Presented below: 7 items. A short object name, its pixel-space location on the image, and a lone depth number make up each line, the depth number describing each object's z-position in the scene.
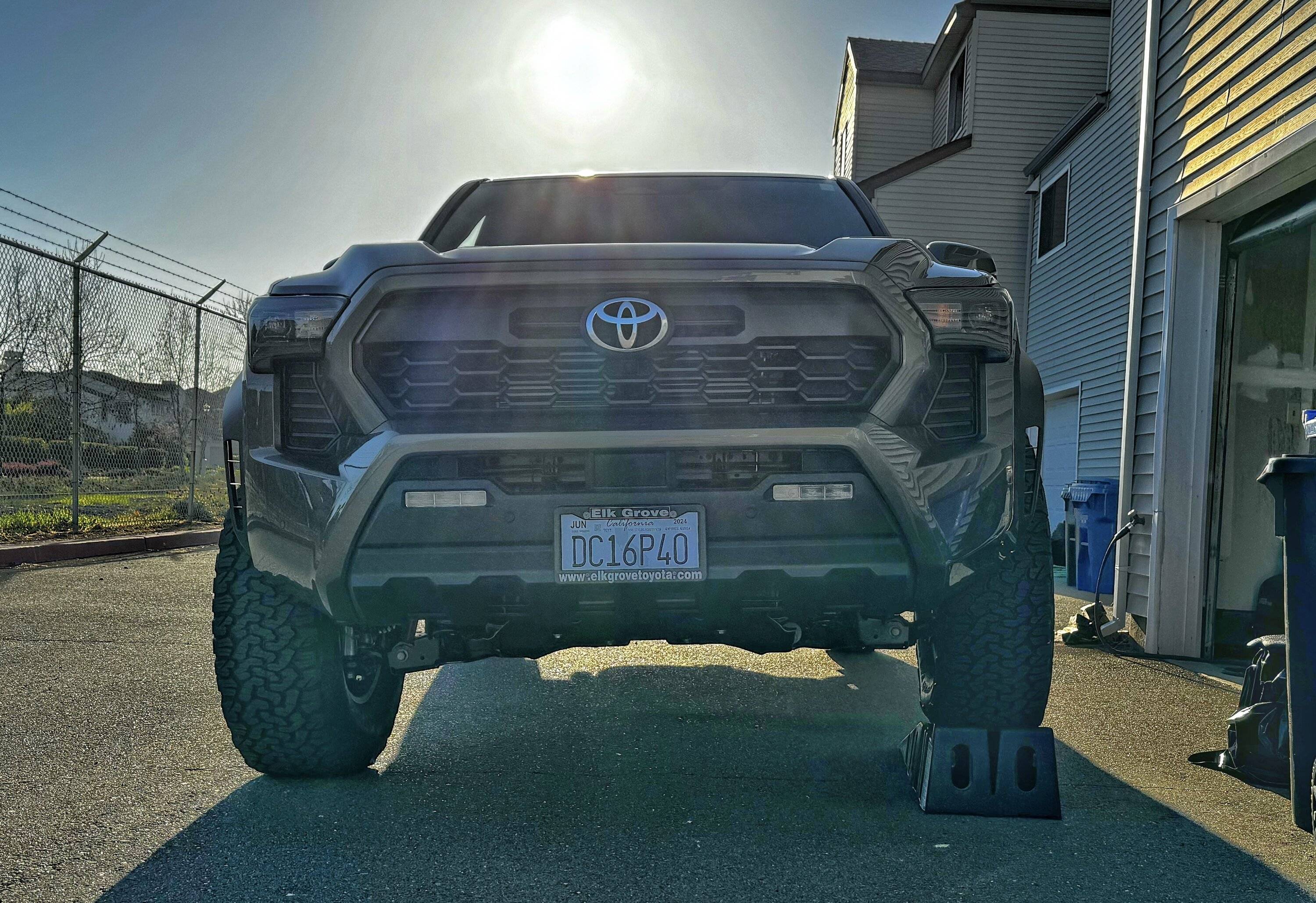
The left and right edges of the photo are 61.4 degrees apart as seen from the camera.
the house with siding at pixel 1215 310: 5.10
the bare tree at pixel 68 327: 8.68
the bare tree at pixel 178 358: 10.77
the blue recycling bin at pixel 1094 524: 8.08
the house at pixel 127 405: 8.59
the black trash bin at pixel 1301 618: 2.60
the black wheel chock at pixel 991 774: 2.87
